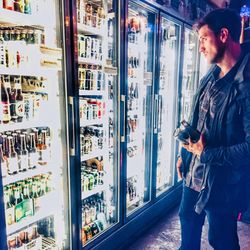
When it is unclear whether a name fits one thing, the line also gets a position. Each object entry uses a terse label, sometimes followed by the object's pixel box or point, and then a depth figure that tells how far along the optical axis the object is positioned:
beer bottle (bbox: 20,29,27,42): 1.76
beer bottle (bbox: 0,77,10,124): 1.57
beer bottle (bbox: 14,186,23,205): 1.80
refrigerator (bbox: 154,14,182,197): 2.93
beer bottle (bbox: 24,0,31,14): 1.59
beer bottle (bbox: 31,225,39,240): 1.94
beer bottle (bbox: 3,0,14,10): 1.50
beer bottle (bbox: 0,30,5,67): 1.52
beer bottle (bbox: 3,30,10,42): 1.79
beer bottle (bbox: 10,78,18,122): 1.67
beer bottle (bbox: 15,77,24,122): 1.68
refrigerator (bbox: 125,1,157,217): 2.48
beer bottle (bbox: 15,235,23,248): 1.87
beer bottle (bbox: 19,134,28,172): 1.71
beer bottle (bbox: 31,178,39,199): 1.89
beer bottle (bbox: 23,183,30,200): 1.85
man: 1.34
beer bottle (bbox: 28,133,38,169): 1.76
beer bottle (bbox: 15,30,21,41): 1.77
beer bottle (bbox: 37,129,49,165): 1.84
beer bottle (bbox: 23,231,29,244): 1.88
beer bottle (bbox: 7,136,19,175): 1.65
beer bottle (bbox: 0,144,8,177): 1.58
